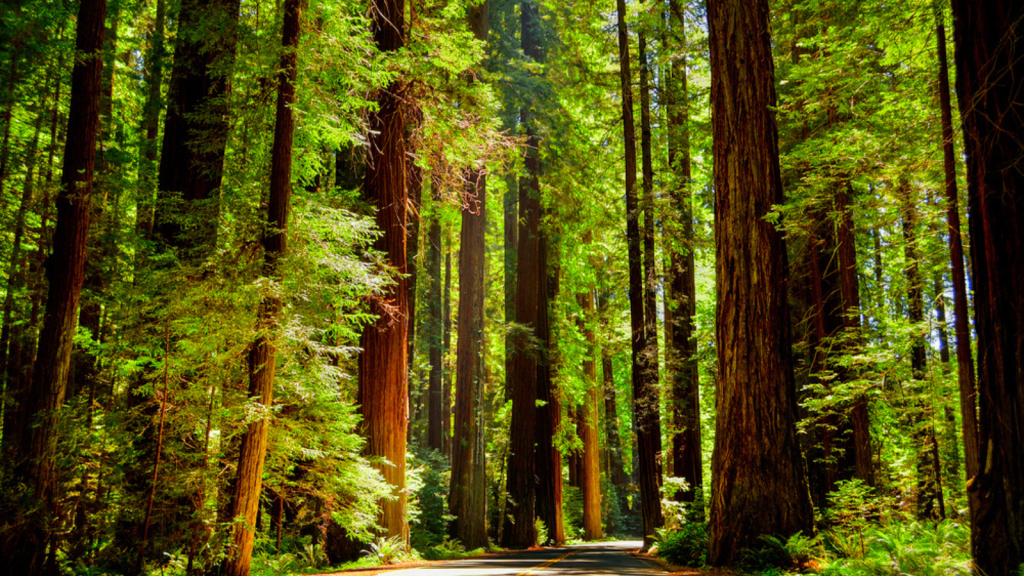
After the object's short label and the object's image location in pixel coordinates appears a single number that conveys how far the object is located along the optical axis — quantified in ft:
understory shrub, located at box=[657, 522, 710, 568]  30.35
